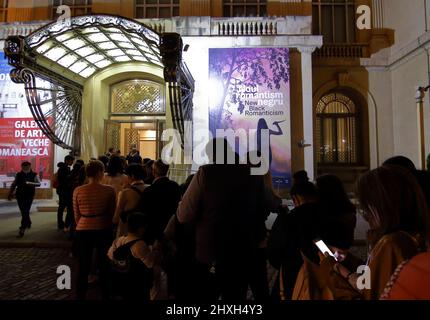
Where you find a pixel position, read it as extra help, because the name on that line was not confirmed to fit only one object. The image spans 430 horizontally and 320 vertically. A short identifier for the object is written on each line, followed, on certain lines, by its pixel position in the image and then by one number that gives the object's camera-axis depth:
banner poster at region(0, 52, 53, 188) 12.45
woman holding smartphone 1.38
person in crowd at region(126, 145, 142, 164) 9.46
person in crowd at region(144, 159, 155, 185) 5.90
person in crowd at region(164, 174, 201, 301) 3.04
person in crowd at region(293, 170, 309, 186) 2.85
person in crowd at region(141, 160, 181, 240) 3.58
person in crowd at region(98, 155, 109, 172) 6.69
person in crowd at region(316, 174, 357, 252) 2.39
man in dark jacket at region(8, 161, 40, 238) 7.43
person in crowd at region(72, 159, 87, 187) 5.34
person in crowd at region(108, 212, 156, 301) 3.17
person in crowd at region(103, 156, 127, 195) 4.87
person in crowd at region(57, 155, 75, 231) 6.82
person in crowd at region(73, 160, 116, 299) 3.78
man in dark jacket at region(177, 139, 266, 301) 2.70
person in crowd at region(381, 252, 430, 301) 1.13
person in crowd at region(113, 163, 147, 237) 3.90
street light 10.20
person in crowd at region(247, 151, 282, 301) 2.97
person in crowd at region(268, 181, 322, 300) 2.33
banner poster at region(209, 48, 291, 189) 11.20
